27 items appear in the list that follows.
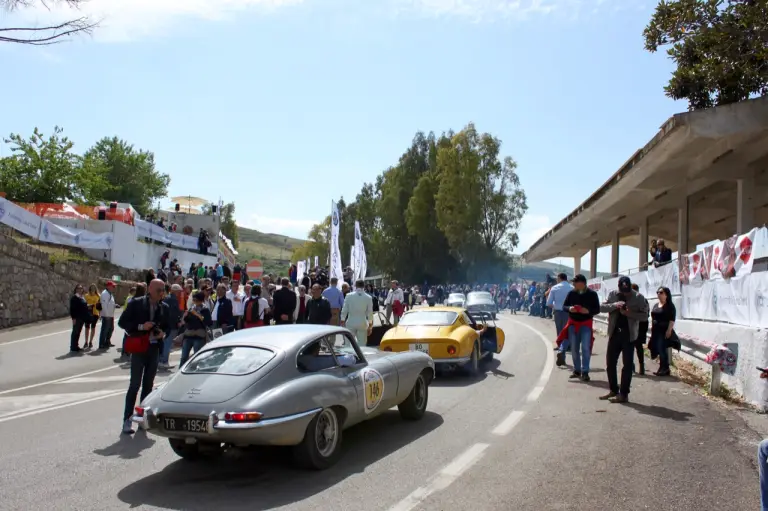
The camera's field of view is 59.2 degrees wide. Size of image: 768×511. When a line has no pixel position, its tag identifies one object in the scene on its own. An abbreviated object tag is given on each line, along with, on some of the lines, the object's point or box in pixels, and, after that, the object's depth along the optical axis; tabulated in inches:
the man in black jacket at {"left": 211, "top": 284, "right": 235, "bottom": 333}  527.8
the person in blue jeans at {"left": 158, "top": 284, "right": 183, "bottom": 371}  455.0
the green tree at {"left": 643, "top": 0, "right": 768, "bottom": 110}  497.7
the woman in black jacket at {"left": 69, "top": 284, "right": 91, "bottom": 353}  624.4
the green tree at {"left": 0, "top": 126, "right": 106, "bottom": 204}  2052.2
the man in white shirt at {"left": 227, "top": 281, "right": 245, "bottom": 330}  571.8
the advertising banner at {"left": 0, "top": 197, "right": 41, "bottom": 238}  862.5
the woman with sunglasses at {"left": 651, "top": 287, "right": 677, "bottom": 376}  480.7
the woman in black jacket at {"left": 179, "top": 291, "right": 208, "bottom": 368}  449.7
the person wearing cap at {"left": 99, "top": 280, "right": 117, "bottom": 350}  650.2
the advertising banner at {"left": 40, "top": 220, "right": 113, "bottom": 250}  989.1
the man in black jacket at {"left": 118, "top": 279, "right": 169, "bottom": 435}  301.0
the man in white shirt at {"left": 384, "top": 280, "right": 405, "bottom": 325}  960.3
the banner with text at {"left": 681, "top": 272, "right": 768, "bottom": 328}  387.2
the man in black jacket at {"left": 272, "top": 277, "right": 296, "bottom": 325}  551.8
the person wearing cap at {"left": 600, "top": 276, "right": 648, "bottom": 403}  370.9
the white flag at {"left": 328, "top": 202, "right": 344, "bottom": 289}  900.6
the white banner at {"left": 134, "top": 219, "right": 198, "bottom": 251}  1259.8
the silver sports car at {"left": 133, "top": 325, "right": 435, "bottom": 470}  221.6
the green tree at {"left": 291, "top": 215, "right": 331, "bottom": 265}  4018.2
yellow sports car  452.1
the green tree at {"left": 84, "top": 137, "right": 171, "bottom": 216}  2881.4
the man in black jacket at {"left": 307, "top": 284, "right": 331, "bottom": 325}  498.9
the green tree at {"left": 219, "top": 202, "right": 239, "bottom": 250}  4537.4
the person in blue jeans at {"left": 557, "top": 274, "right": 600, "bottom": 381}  448.5
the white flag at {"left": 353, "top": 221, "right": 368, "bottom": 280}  1013.8
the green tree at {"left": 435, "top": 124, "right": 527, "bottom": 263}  2354.8
